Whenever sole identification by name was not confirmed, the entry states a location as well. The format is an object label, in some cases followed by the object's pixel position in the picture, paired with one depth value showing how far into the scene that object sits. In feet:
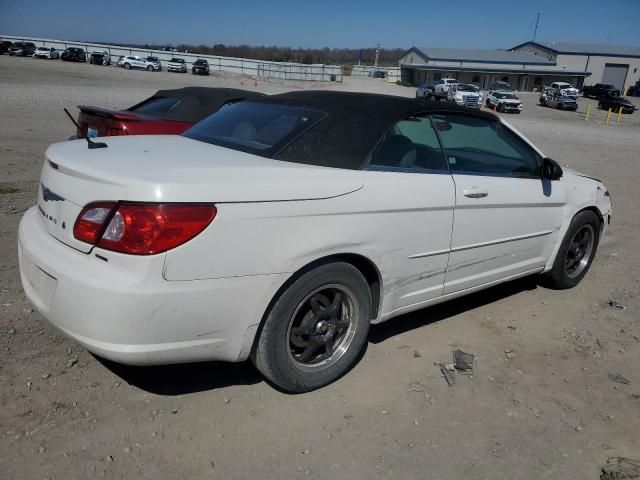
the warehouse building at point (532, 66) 232.94
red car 20.68
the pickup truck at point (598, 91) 186.17
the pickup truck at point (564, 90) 150.51
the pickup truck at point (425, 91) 152.64
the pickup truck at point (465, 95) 128.57
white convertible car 7.73
